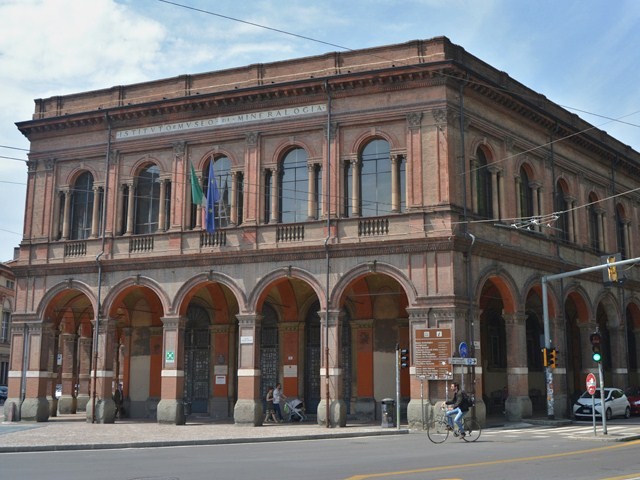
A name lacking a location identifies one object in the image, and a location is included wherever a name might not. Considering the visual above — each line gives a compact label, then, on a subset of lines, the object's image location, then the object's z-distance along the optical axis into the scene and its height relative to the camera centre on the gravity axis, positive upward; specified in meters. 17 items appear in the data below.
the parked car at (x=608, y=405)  31.56 -1.25
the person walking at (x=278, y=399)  31.94 -0.98
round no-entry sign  24.02 -0.30
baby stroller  32.16 -1.46
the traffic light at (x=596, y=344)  25.91 +0.97
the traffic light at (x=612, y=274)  26.52 +3.29
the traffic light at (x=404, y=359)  27.16 +0.51
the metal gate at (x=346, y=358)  32.91 +0.65
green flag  30.38 +6.87
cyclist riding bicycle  22.94 -1.03
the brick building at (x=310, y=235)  28.88 +5.36
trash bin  27.45 -1.28
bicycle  22.80 -1.69
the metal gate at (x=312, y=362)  33.72 +0.50
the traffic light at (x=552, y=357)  28.52 +0.59
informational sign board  27.30 +0.71
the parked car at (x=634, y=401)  35.12 -1.18
